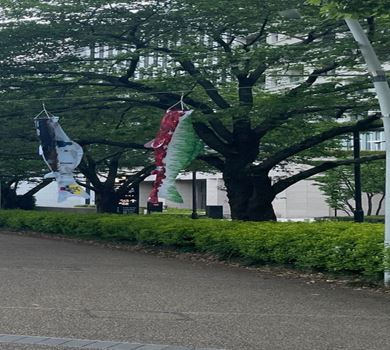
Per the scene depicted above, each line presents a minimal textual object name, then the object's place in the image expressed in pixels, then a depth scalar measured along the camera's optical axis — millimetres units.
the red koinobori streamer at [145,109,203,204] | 18844
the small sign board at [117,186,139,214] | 34531
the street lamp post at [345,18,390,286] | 12836
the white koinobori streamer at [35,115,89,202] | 21484
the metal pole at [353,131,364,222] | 25141
